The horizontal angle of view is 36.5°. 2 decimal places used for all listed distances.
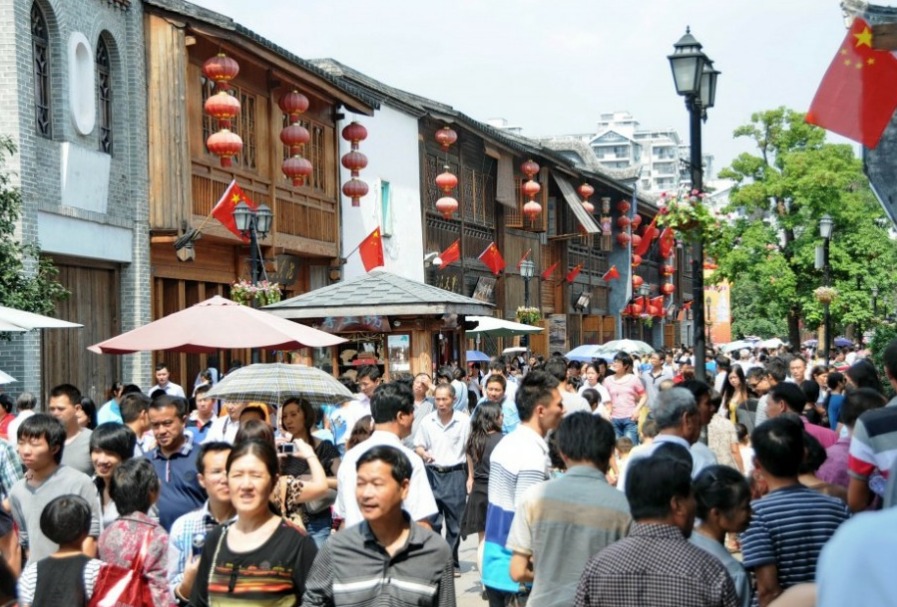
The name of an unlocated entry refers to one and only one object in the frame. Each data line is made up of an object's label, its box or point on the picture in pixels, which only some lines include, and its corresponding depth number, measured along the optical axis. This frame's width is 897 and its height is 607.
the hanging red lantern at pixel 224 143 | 20.56
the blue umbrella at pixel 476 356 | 30.60
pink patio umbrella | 11.38
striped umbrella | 10.29
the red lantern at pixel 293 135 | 24.53
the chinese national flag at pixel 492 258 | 34.69
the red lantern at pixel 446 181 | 32.16
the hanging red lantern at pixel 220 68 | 21.42
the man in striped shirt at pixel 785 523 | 5.32
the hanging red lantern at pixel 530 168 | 39.69
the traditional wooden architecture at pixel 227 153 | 21.72
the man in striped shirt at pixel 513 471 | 6.79
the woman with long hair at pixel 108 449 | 7.54
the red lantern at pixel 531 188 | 39.19
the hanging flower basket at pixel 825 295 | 29.98
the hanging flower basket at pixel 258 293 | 20.03
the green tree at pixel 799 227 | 44.69
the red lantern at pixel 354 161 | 28.14
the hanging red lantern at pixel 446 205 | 32.06
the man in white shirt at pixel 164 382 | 17.20
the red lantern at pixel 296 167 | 24.95
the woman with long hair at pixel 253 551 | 5.09
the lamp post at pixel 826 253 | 28.86
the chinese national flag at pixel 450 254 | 32.56
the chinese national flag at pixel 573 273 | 44.75
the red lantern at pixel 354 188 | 28.30
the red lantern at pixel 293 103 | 25.19
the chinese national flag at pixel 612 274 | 48.12
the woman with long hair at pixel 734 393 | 13.91
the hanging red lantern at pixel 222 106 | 20.59
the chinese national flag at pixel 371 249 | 27.70
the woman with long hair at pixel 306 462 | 8.15
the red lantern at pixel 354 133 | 28.61
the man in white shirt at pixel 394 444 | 6.55
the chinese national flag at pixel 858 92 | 9.98
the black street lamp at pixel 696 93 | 12.67
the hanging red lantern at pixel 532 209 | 38.69
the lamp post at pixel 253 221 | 18.89
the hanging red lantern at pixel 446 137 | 32.69
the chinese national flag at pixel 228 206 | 20.77
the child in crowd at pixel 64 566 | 5.66
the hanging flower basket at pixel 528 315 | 36.72
